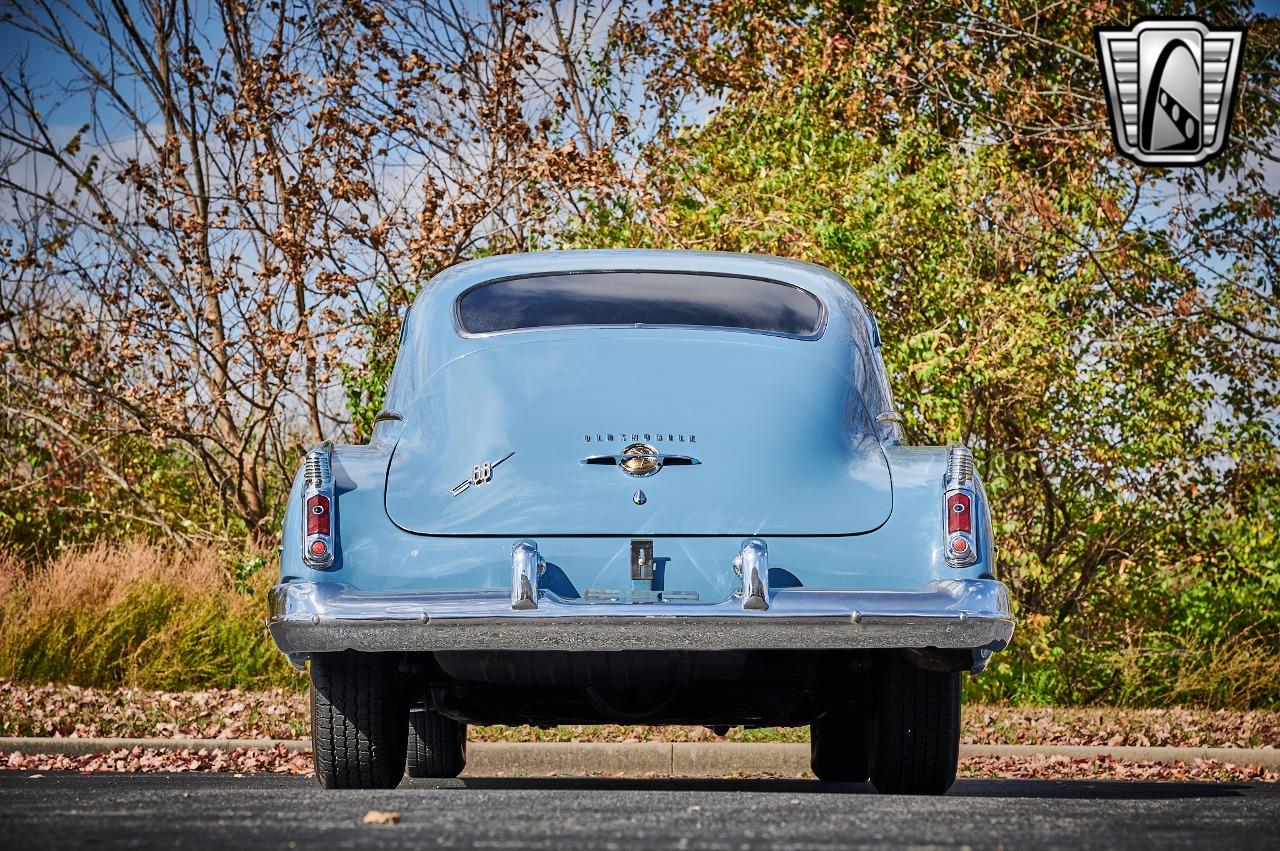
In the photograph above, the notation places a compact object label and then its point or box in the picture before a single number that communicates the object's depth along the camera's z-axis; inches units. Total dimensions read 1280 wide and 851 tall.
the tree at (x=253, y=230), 619.2
